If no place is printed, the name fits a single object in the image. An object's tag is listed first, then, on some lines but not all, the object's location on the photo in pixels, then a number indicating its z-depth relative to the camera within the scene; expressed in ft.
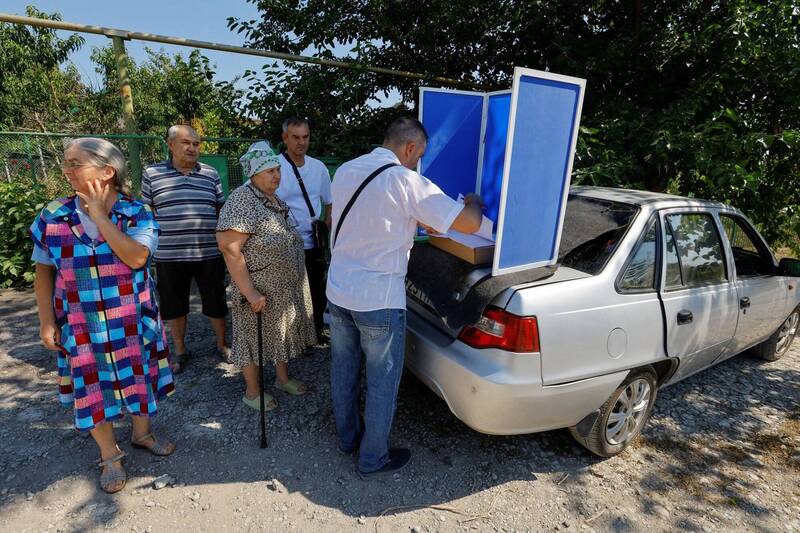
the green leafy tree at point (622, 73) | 14.73
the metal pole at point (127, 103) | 15.51
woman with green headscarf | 8.63
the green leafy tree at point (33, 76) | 46.16
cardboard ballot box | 7.88
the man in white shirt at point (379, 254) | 6.85
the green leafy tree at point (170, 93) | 20.85
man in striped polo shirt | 10.57
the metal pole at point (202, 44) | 13.76
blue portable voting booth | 6.76
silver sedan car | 7.30
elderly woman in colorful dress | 6.76
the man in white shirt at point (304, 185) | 11.44
